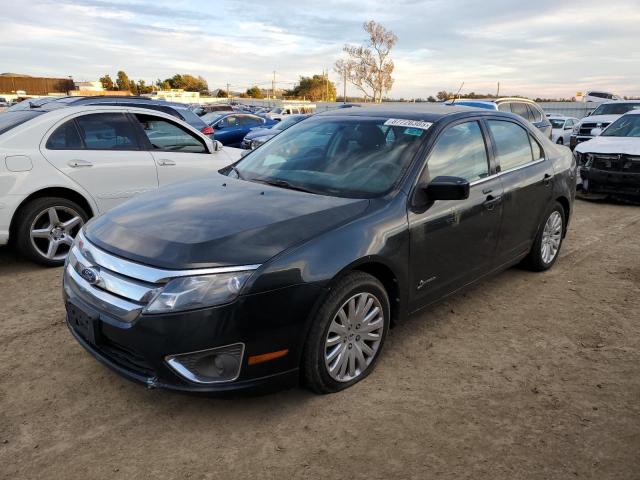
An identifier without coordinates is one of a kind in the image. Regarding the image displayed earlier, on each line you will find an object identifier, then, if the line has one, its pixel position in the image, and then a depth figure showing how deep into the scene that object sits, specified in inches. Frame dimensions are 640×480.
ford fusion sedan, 104.3
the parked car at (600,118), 618.5
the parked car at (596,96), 1334.9
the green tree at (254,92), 3465.1
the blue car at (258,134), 495.8
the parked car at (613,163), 345.1
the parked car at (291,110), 1284.4
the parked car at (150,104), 367.6
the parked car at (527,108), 474.3
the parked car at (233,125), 650.2
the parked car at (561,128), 709.9
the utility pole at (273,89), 3654.5
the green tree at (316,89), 3117.6
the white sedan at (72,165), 202.4
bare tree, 2124.8
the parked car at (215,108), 1064.1
